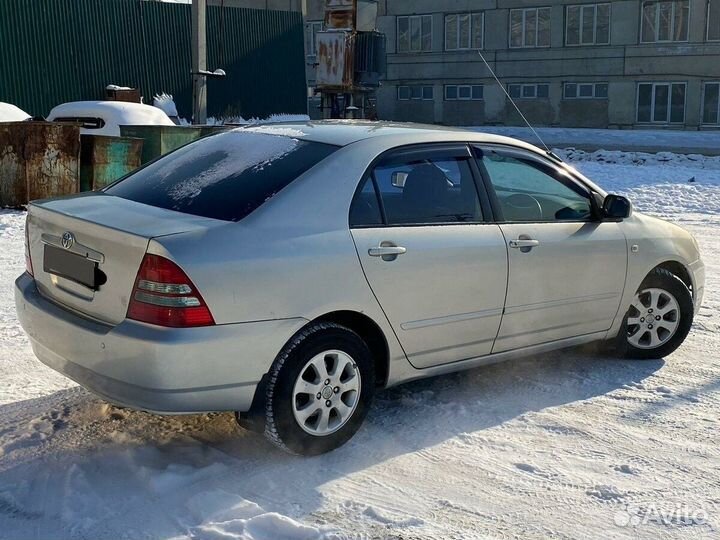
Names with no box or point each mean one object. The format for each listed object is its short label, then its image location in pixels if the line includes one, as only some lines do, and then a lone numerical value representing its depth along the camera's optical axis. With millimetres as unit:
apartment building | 34031
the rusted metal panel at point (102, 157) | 11891
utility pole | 19312
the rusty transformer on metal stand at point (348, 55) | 18391
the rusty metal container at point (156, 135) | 12906
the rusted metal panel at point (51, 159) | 11195
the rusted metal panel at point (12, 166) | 11062
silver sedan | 3900
